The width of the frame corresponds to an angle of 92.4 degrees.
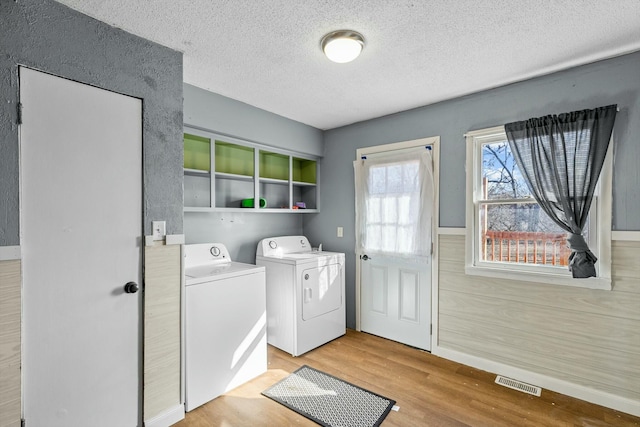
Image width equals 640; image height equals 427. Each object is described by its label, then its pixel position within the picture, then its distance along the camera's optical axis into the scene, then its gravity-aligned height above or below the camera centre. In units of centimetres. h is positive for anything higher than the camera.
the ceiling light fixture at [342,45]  180 +102
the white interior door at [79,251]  150 -21
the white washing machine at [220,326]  212 -85
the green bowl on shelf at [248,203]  312 +10
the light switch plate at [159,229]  193 -10
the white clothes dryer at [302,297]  290 -84
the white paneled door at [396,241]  297 -29
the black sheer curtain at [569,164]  209 +36
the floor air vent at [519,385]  229 -132
